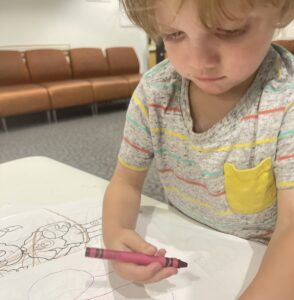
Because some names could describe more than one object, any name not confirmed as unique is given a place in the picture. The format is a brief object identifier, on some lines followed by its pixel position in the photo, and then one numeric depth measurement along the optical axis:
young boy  0.37
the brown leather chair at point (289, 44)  4.12
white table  0.42
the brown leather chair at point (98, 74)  3.63
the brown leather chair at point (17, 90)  3.09
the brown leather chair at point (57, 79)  3.37
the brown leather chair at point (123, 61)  4.20
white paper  0.42
